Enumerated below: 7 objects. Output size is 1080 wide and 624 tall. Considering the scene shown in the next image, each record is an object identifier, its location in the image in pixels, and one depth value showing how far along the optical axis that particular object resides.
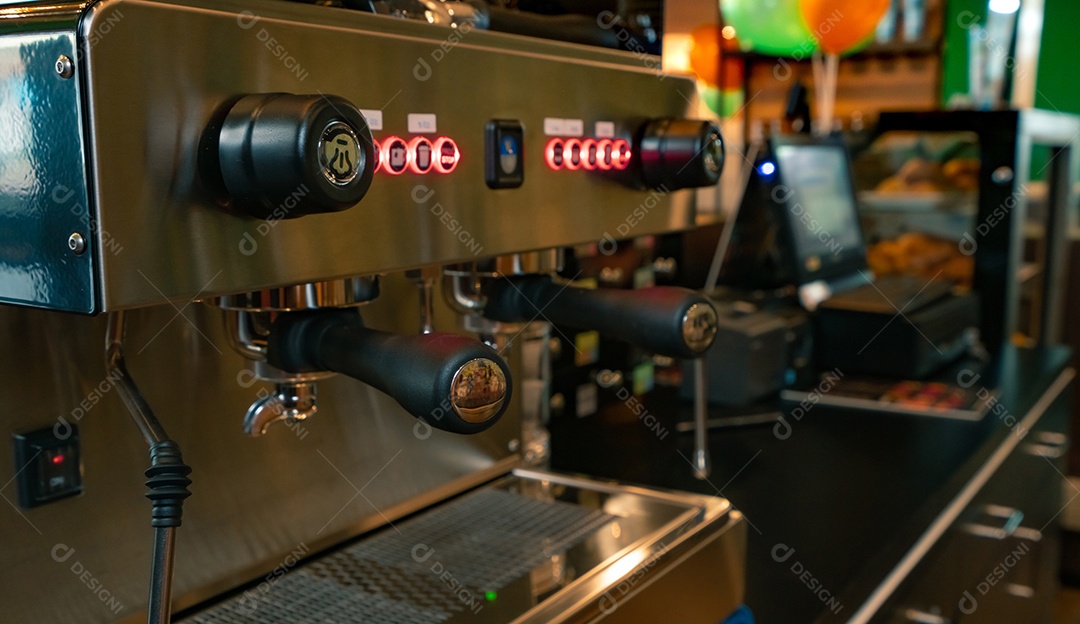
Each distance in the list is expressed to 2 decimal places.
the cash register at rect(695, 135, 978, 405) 1.85
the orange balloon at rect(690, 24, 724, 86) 3.83
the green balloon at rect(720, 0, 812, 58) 2.33
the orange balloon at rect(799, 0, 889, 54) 2.23
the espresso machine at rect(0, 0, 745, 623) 0.49
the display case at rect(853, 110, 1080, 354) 2.21
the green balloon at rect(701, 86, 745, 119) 4.66
